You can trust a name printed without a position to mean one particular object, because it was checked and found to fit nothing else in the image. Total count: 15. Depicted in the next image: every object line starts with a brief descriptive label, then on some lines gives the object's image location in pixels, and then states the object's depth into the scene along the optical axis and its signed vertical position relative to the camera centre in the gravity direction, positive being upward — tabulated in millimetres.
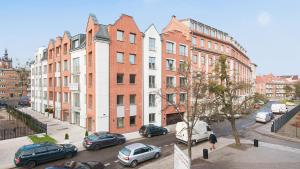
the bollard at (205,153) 19630 -6369
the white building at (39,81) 49500 +1148
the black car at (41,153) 17828 -6068
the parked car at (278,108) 51588 -5811
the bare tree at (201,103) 17703 -1888
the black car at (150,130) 28505 -6192
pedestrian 22375 -5729
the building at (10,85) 99500 +404
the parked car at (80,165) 14977 -5798
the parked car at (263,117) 39062 -6054
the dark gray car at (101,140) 22641 -6087
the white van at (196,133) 24348 -5659
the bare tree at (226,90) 23562 -590
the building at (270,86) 129125 -943
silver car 18000 -6064
